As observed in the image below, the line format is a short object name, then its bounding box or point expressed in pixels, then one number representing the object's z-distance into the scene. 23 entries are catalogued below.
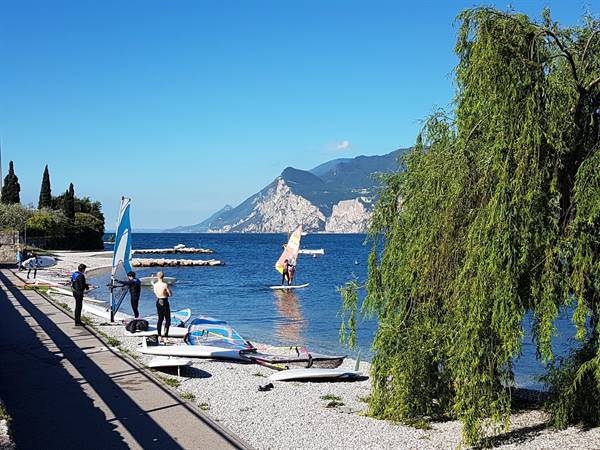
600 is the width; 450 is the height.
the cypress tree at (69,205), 81.56
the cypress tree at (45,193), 84.44
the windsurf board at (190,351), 13.56
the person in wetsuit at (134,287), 18.91
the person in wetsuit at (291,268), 44.72
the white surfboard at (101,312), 20.45
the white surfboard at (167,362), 12.02
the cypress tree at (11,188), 81.25
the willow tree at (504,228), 7.63
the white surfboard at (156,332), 16.66
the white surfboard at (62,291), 27.73
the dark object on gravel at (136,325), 16.98
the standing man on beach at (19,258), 41.80
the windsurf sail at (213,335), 15.31
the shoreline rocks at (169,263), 68.38
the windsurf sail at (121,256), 19.48
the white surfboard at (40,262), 36.03
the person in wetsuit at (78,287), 17.17
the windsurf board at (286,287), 43.44
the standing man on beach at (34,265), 35.59
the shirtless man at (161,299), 15.91
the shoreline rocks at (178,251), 100.75
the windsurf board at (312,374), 12.23
